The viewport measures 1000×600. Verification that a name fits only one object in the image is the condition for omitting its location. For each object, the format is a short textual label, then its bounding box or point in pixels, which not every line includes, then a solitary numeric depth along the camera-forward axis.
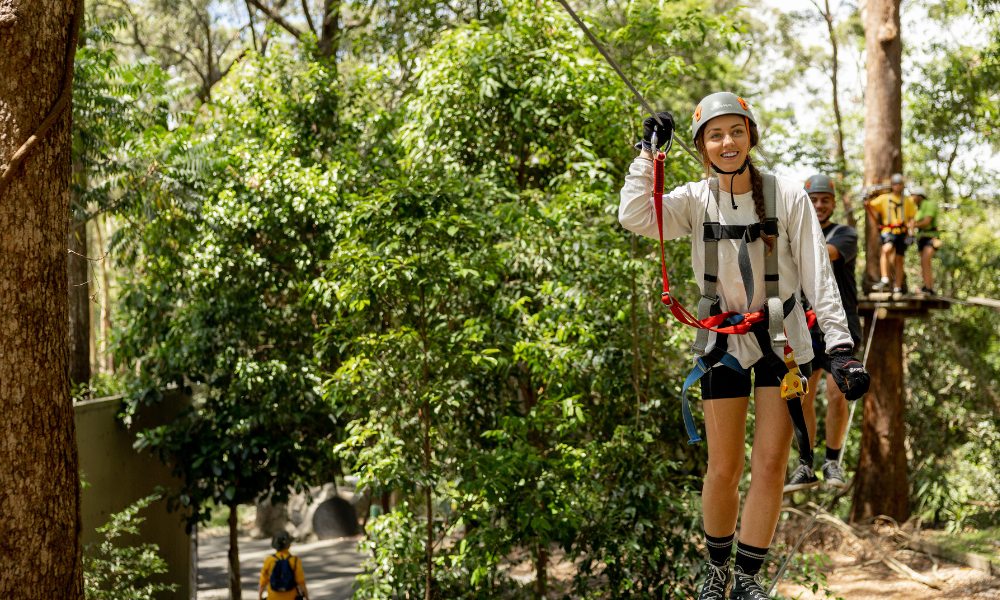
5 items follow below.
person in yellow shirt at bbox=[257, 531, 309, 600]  9.12
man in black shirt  5.16
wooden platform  9.72
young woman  3.34
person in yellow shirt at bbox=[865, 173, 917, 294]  9.71
